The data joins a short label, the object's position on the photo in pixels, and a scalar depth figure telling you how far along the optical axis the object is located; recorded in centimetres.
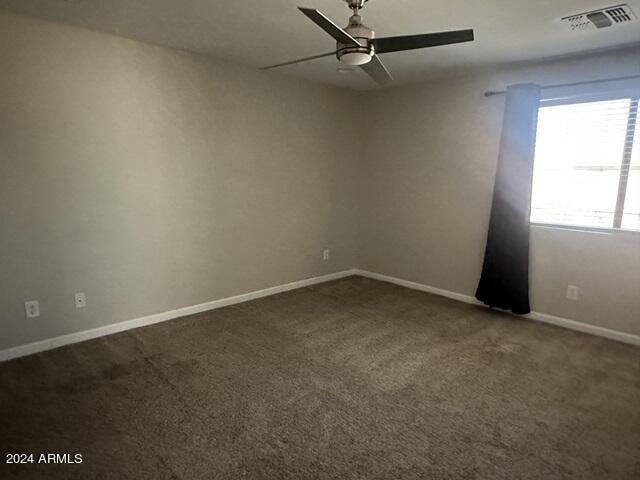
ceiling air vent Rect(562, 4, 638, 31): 228
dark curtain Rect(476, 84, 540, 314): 336
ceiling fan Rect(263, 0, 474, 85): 174
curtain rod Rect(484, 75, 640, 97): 292
